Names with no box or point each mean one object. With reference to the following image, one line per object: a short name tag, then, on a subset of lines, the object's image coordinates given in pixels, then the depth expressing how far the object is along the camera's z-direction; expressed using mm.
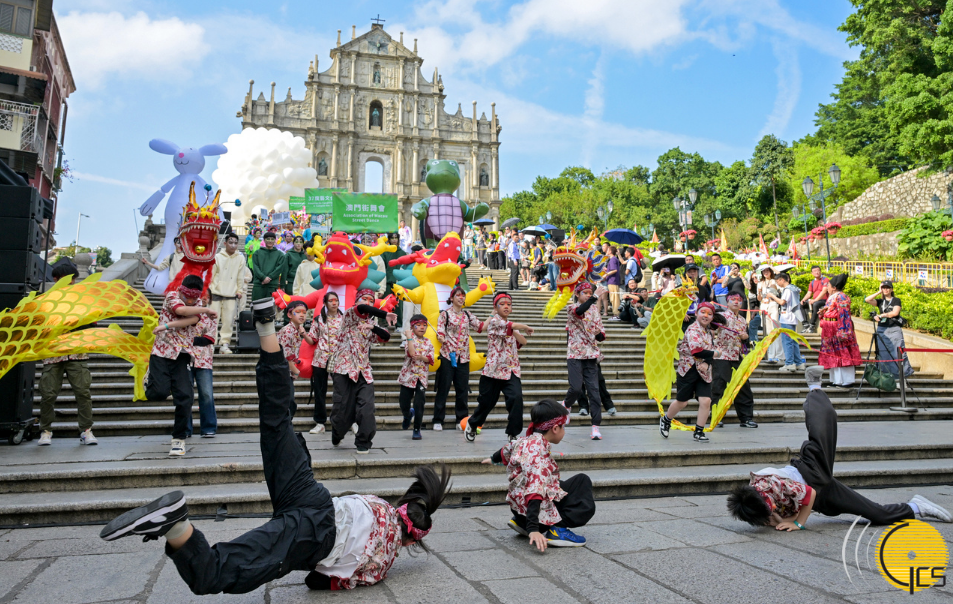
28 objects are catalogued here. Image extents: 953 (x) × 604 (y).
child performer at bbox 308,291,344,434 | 7305
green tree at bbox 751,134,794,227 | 43688
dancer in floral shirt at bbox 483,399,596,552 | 3768
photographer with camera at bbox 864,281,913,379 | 9875
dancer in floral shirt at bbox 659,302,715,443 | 7246
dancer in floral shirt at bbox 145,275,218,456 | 6047
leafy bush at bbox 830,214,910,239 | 26734
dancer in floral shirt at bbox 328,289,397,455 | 6078
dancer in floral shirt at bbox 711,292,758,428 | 8180
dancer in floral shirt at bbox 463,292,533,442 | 6824
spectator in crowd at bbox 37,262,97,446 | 6148
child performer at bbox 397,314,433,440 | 7062
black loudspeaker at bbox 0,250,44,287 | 6172
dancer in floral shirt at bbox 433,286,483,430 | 7586
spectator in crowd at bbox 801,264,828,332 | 11425
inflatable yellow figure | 8521
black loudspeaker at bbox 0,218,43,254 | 6199
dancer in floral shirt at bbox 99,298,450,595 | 2742
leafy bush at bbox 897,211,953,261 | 20247
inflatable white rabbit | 9938
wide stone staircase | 4828
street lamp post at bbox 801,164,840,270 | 18403
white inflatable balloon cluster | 27484
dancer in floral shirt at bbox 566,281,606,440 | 7281
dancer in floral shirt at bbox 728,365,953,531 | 4086
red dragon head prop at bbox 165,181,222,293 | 7012
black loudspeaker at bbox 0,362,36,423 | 6059
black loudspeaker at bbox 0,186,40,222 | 6199
